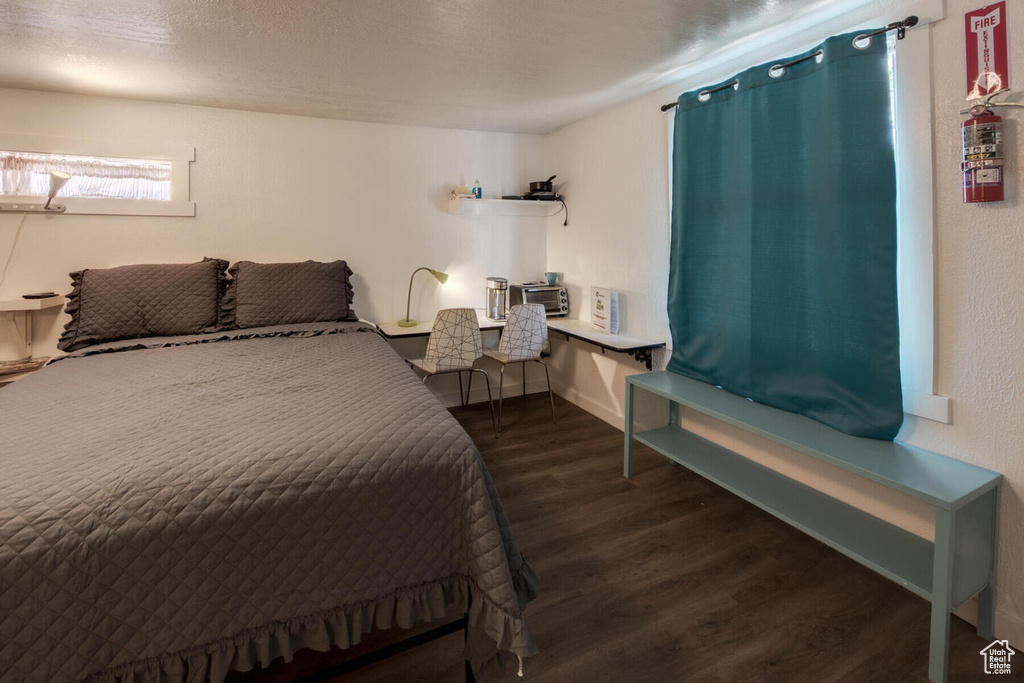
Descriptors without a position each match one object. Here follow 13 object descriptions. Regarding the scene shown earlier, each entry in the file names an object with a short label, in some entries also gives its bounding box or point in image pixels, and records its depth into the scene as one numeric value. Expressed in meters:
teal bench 1.46
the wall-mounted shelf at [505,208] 3.95
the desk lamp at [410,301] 3.69
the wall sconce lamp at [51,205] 2.79
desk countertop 3.03
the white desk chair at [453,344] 3.22
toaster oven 3.92
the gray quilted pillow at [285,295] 3.00
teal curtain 1.85
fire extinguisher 1.52
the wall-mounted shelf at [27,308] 2.71
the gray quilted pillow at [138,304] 2.70
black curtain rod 1.71
